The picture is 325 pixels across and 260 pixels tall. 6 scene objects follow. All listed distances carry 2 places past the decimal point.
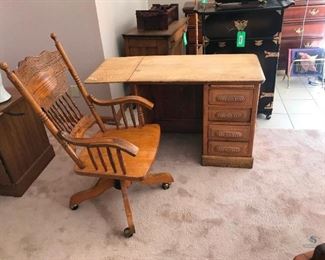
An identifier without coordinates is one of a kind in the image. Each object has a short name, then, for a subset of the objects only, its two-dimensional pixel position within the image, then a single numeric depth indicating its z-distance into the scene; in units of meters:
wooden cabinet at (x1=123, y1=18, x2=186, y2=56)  2.62
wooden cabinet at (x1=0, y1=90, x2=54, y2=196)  1.82
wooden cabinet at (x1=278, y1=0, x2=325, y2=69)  3.18
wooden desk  1.73
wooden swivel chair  1.36
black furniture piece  2.31
